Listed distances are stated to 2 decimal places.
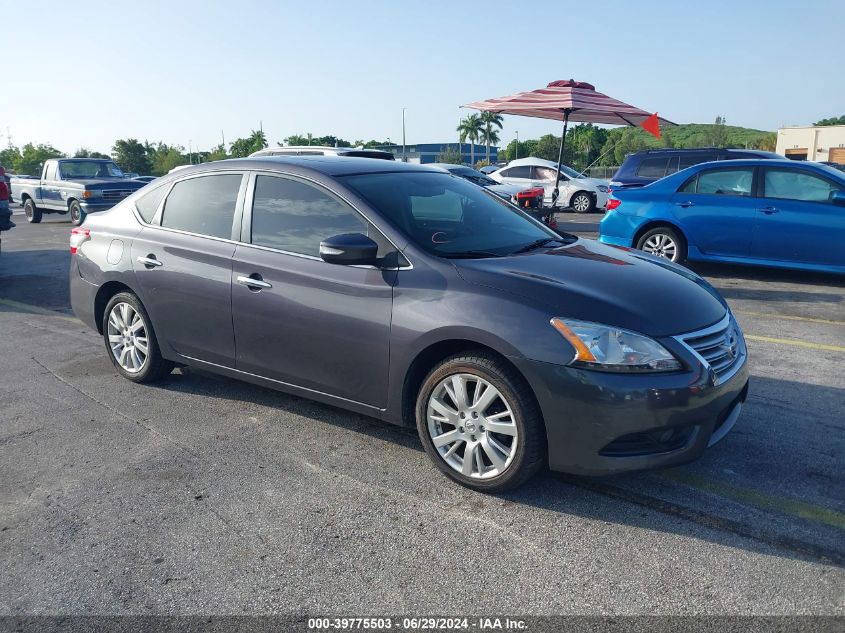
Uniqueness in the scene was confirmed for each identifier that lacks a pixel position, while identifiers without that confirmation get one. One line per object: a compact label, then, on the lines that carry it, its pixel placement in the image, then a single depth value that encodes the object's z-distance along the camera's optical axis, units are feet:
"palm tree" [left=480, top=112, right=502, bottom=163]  366.63
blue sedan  28.71
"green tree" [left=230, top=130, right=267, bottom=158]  317.75
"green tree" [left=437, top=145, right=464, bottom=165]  304.28
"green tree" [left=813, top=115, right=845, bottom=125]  381.48
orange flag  44.82
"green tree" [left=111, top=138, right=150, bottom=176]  266.36
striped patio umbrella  40.04
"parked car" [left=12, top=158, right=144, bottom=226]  59.41
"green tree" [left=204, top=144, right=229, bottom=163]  276.94
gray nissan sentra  10.89
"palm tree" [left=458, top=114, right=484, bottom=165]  387.14
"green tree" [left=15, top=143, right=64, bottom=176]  276.00
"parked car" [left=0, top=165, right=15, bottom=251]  37.45
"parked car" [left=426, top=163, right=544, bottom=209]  59.00
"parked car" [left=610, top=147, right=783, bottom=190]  44.45
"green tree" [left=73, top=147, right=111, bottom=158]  292.81
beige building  230.68
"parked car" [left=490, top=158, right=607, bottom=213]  69.92
